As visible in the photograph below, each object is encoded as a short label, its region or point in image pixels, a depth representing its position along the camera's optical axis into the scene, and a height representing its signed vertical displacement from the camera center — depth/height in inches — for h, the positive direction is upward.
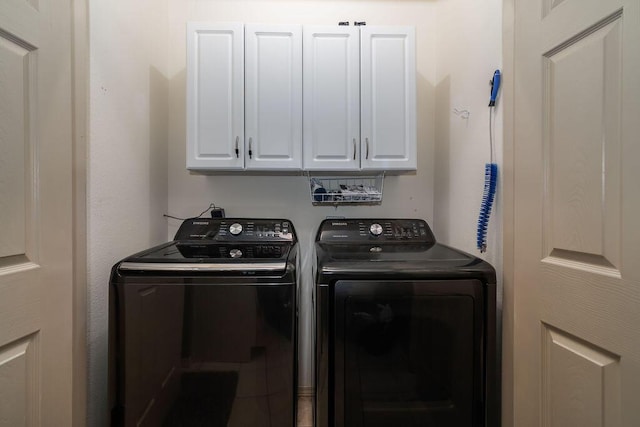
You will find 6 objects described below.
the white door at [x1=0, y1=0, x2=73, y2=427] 30.7 -0.3
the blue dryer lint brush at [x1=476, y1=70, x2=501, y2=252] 43.7 +4.0
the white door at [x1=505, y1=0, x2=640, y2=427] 26.1 -0.3
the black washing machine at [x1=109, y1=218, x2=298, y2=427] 37.9 -19.4
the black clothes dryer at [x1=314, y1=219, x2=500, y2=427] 37.9 -19.7
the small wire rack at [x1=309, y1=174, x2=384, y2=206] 61.6 +5.0
